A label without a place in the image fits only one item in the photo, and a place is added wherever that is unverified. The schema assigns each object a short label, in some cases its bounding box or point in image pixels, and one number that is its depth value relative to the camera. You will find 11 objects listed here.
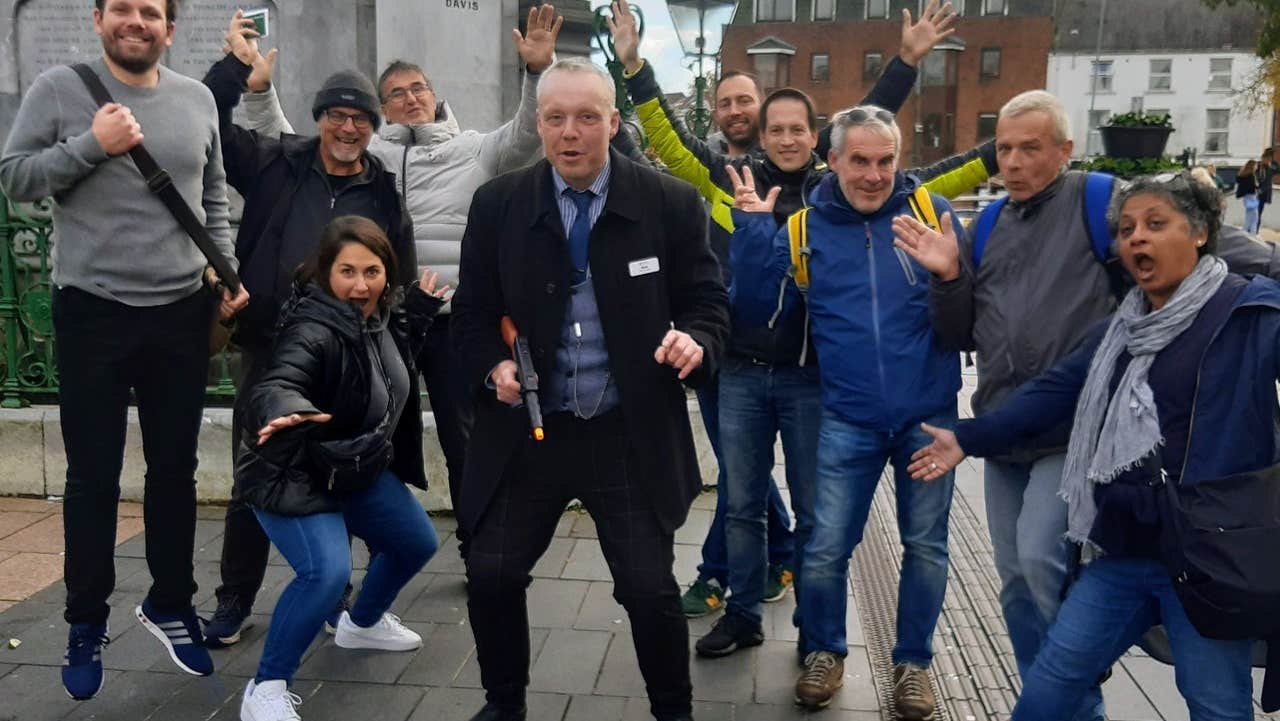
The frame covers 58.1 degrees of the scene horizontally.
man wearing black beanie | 4.21
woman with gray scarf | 2.68
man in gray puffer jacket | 4.64
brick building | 56.69
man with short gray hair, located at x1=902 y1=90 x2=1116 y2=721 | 3.31
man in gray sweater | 3.65
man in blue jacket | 3.72
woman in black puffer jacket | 3.52
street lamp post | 8.54
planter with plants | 9.96
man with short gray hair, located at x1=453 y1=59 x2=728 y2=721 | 3.33
